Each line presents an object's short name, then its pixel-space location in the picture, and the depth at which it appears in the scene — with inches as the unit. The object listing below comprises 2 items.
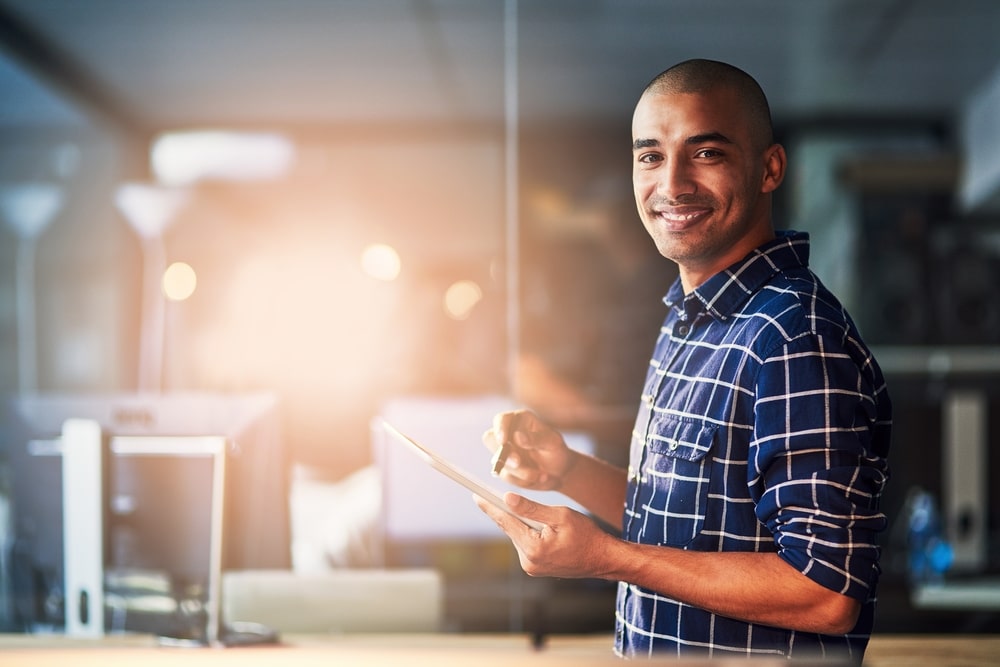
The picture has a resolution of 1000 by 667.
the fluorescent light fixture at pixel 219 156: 200.8
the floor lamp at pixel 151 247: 198.1
